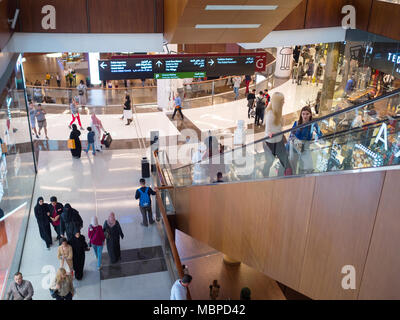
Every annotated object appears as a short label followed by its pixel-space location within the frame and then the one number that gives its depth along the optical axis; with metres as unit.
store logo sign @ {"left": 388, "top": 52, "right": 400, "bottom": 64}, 10.30
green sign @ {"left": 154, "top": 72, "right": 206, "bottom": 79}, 11.63
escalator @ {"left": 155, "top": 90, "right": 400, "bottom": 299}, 4.64
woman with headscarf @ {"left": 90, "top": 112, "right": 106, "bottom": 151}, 13.84
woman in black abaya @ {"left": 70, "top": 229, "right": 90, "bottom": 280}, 7.78
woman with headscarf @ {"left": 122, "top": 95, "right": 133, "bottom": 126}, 16.78
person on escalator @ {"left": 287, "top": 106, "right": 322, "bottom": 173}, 5.96
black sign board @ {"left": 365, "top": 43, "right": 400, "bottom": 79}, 10.41
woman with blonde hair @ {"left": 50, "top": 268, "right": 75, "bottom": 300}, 6.71
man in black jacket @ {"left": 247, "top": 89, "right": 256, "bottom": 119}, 17.63
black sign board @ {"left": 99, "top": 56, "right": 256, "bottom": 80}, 11.02
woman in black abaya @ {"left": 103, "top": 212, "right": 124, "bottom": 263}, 8.34
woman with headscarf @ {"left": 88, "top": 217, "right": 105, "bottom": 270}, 8.14
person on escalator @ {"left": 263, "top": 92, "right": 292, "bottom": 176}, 6.71
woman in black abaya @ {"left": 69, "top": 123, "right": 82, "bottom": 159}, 13.03
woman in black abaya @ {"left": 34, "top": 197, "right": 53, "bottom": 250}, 8.63
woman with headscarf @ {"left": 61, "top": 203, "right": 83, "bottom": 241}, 8.45
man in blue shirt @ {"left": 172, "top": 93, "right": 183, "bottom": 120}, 17.58
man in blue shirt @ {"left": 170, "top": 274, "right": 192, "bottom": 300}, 6.05
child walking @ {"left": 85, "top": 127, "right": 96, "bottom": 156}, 13.49
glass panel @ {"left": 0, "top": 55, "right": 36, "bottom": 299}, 7.14
